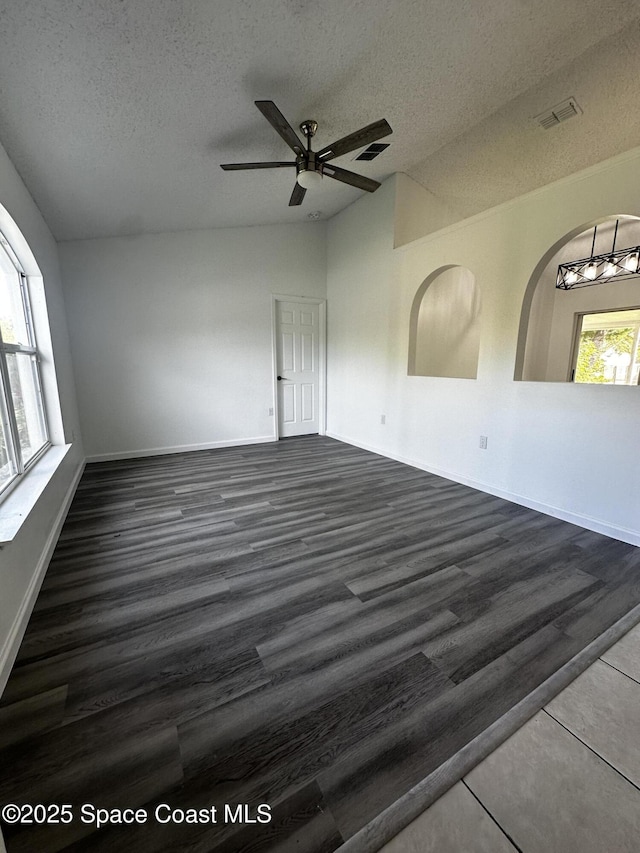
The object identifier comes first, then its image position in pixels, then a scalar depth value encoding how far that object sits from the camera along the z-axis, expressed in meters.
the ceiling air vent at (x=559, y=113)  2.85
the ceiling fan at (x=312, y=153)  2.22
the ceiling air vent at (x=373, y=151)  3.31
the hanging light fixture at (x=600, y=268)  3.74
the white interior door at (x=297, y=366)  5.38
